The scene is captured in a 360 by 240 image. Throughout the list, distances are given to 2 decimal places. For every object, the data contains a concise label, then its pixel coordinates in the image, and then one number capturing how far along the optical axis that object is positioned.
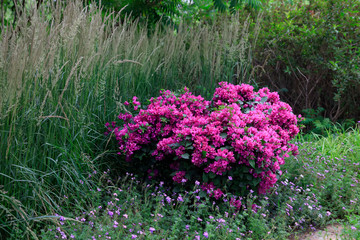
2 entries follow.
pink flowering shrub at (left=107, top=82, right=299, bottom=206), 3.04
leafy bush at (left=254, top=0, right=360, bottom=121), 6.02
